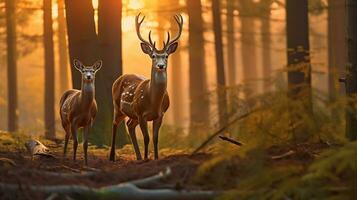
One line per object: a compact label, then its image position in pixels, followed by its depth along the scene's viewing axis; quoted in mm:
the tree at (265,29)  53719
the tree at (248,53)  75537
